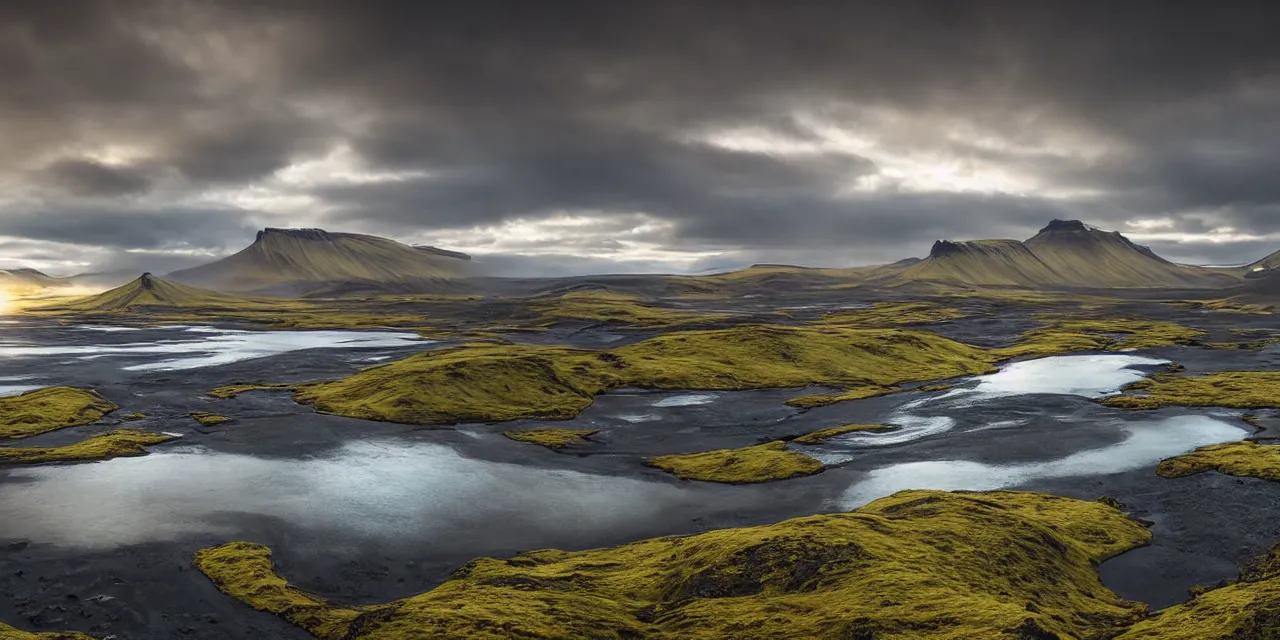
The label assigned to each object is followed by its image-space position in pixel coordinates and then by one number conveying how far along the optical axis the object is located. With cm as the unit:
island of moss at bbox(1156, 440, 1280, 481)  4830
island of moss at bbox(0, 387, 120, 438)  6519
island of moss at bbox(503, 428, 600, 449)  6174
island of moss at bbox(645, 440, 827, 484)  5047
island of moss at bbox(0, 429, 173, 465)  5384
